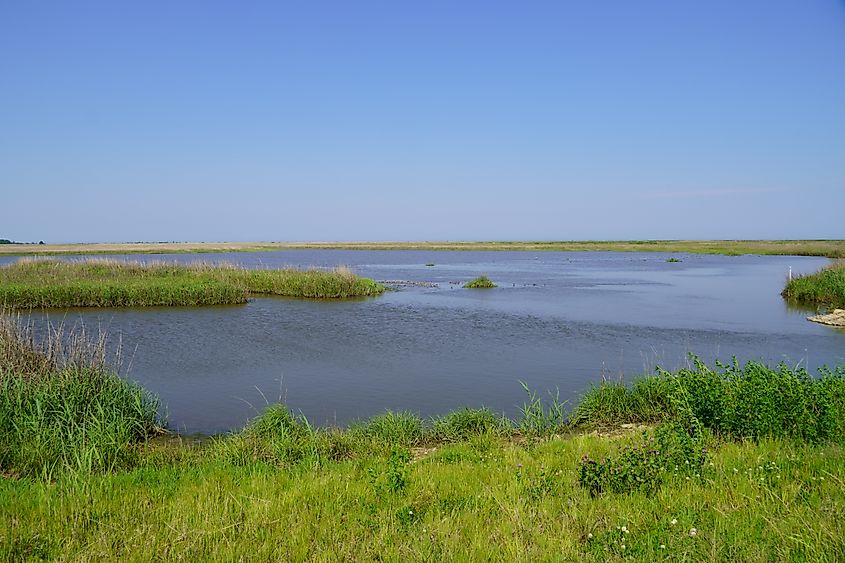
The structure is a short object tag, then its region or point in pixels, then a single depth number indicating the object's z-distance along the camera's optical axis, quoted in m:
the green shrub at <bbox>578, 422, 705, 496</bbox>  5.55
